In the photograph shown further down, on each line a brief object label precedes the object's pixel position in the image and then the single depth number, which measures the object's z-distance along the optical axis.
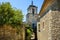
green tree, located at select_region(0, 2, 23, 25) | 6.69
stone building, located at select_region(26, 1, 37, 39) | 13.41
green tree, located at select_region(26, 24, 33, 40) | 8.14
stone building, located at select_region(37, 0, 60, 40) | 4.60
